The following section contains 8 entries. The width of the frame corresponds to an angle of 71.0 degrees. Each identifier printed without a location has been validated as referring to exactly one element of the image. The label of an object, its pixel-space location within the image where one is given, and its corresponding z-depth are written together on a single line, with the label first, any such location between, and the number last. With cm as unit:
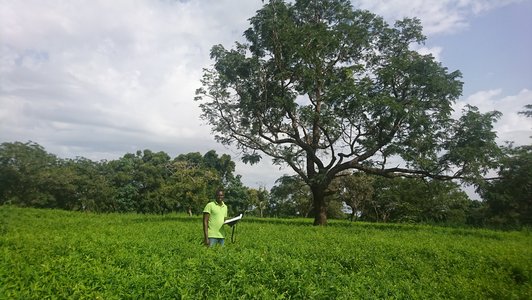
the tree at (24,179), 4100
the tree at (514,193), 2766
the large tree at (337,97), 2016
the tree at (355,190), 3794
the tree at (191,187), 3316
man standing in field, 957
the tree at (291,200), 4242
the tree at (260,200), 5166
